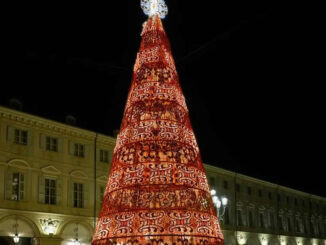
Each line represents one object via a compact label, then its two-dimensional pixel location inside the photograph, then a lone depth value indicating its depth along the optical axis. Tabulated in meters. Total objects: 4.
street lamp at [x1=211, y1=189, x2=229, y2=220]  21.06
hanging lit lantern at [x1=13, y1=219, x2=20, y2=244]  23.16
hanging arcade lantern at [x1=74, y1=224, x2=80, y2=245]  26.01
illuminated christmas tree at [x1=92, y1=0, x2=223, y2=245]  9.52
